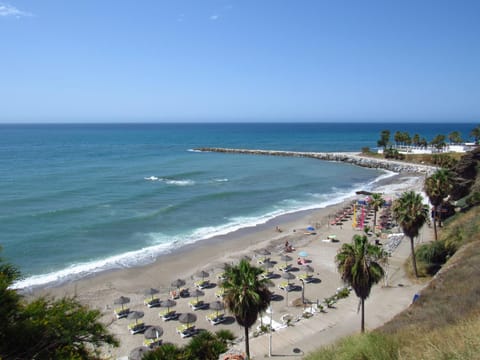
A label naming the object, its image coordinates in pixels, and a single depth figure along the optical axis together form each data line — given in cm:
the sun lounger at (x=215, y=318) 2086
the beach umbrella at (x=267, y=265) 2770
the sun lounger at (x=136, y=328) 2000
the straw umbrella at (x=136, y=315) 2009
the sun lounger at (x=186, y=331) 1945
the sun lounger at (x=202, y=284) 2541
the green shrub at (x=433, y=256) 2464
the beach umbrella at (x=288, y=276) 2513
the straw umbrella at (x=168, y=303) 2191
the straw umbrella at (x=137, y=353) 1647
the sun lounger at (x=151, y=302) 2283
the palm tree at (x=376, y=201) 4053
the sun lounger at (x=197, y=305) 2256
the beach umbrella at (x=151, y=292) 2334
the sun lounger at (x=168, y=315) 2132
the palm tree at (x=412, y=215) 2381
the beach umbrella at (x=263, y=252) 3150
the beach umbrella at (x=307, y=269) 2680
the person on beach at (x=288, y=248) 3244
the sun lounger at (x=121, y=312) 2161
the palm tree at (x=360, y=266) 1639
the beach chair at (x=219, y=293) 2389
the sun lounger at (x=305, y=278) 2605
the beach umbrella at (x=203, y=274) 2591
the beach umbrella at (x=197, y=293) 2302
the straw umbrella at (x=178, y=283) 2466
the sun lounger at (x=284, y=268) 2815
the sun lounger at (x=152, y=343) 1830
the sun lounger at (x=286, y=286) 2460
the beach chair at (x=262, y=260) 2944
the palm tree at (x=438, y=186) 3025
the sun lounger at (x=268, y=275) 2687
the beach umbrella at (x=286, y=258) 2834
